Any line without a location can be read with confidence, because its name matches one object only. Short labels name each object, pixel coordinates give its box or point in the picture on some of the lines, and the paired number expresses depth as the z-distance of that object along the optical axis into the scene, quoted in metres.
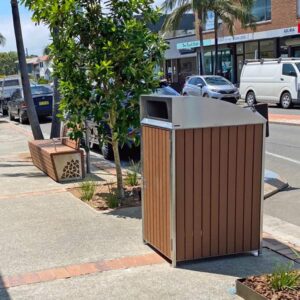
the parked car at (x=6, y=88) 31.02
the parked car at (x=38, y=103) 22.80
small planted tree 7.11
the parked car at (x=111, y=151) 11.52
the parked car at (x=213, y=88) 25.98
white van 23.19
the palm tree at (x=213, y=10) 32.00
